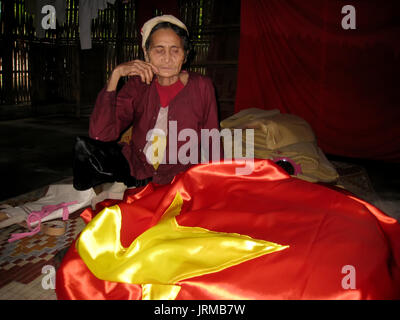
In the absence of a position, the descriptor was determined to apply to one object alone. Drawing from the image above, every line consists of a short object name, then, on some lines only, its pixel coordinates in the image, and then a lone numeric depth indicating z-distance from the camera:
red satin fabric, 0.82
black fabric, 1.55
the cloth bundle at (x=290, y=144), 2.76
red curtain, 3.62
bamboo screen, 5.25
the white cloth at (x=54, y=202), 1.81
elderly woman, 1.67
